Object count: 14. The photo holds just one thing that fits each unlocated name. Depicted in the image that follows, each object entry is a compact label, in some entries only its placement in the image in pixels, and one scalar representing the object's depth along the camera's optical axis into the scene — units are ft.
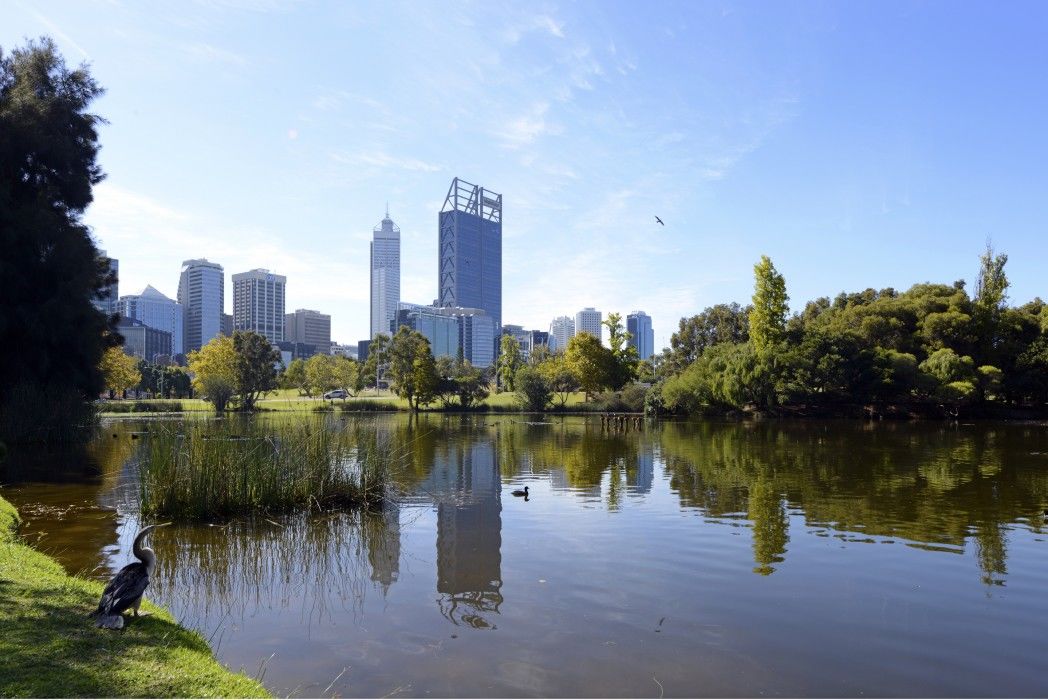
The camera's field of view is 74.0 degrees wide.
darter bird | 16.96
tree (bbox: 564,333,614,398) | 212.02
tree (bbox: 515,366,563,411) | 209.05
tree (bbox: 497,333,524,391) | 269.23
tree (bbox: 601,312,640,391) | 216.74
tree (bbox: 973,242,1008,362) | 162.61
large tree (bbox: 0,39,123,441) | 74.38
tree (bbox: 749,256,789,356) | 171.12
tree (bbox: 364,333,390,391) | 236.63
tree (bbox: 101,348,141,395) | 181.37
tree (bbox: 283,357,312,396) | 272.10
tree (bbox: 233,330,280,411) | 215.72
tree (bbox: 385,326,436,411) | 215.10
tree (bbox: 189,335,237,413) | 185.37
